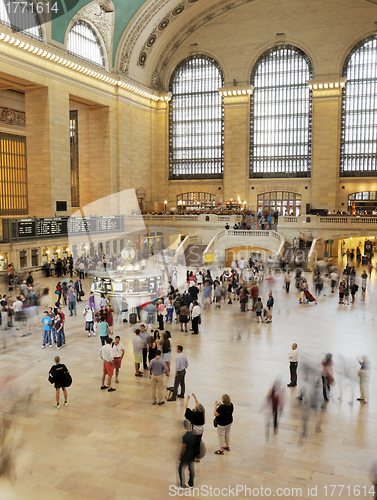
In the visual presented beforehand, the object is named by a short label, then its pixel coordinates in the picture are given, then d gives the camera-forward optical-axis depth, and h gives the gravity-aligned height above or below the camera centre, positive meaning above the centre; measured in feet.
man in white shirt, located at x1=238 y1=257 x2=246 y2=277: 73.90 -8.05
